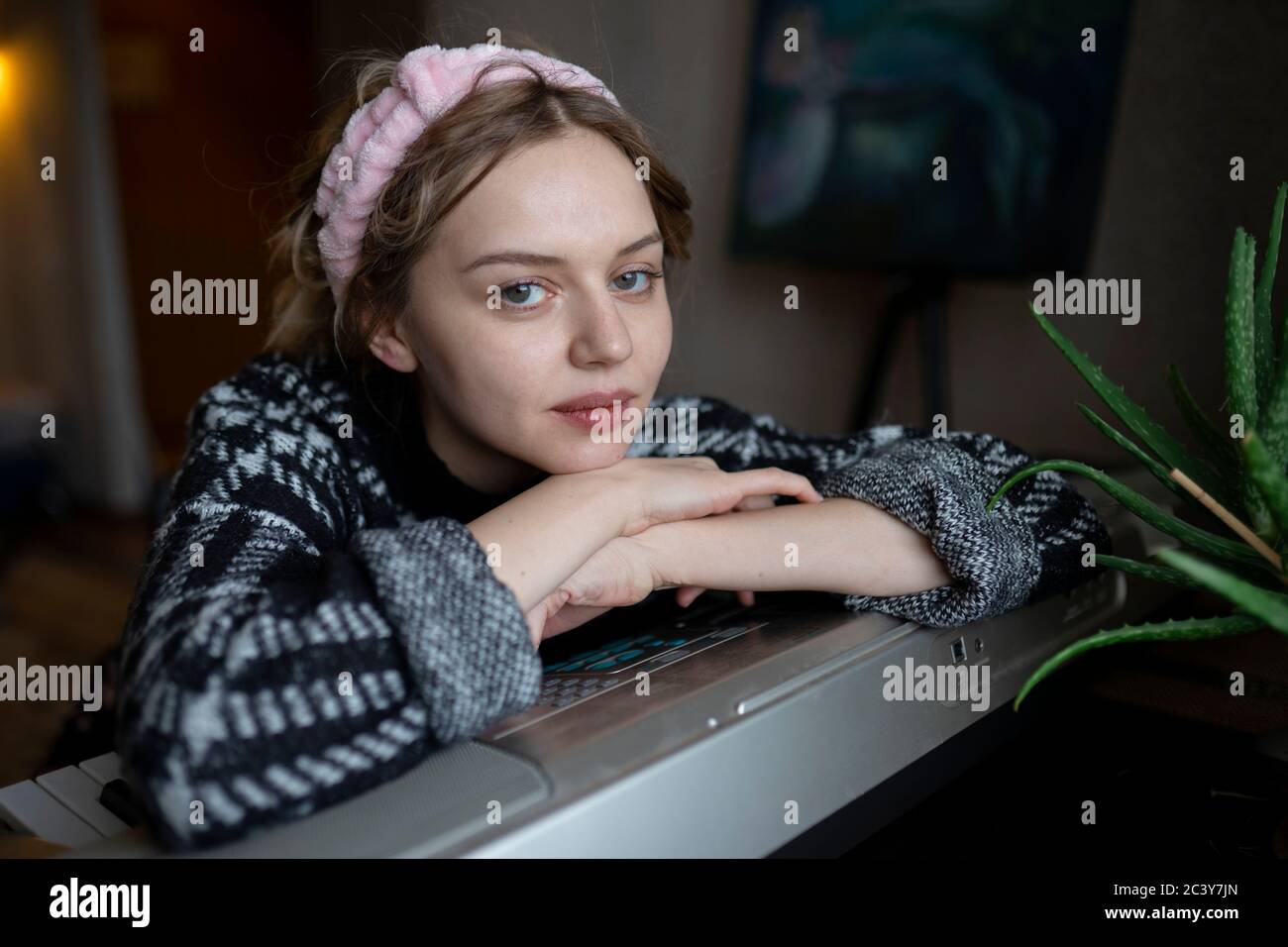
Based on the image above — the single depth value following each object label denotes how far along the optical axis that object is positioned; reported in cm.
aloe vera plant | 55
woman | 55
